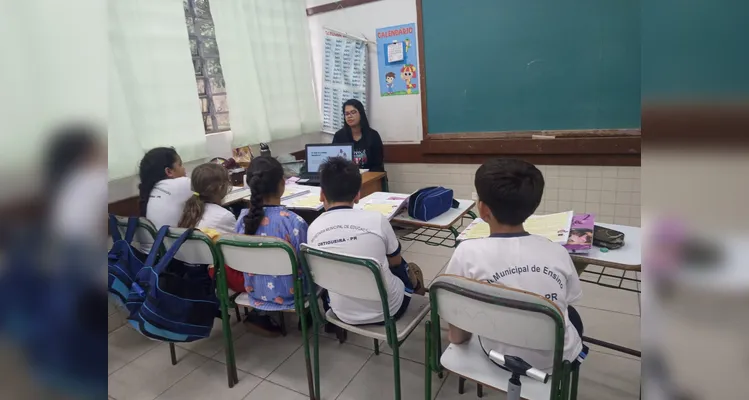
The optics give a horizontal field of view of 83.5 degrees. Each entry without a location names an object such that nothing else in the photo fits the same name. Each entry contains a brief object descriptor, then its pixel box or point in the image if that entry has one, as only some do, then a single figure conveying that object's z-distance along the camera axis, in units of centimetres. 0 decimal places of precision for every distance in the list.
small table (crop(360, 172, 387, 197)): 336
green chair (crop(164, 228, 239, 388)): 178
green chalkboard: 294
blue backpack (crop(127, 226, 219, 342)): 176
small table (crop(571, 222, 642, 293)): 136
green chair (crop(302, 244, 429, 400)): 141
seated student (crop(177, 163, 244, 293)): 203
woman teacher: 374
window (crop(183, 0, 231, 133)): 345
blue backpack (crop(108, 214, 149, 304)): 185
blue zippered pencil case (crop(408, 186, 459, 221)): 204
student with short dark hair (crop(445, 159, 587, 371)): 117
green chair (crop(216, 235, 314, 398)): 160
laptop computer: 329
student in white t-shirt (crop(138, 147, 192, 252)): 224
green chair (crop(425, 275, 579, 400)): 106
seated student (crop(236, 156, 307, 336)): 183
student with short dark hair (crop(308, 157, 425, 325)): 158
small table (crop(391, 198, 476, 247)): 198
